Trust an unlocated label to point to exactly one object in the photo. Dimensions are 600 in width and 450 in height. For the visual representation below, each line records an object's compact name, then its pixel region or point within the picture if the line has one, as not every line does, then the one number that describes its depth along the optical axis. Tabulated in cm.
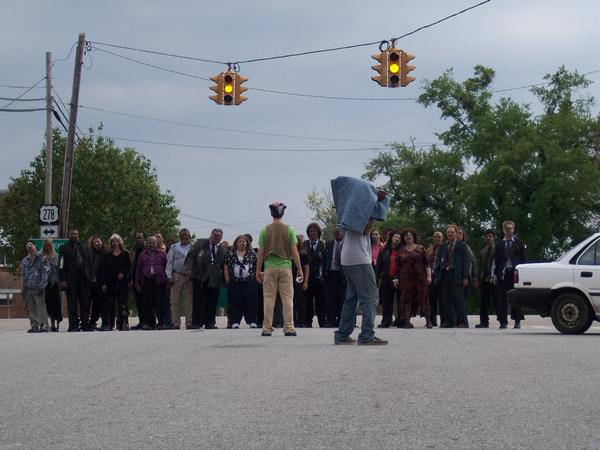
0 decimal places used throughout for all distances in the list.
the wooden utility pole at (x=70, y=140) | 3394
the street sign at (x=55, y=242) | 3000
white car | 1812
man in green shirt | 1662
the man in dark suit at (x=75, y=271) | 2241
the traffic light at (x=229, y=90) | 2767
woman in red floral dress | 2195
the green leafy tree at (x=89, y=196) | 6075
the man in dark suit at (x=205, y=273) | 2216
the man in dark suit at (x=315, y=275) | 2298
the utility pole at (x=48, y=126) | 3628
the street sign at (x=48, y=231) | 3139
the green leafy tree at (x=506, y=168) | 5922
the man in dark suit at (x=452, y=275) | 2181
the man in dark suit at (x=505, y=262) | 2130
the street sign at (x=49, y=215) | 3136
